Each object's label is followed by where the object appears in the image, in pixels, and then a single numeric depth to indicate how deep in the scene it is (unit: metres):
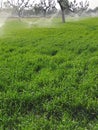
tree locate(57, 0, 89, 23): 27.99
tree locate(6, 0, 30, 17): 54.40
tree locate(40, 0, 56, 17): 48.46
